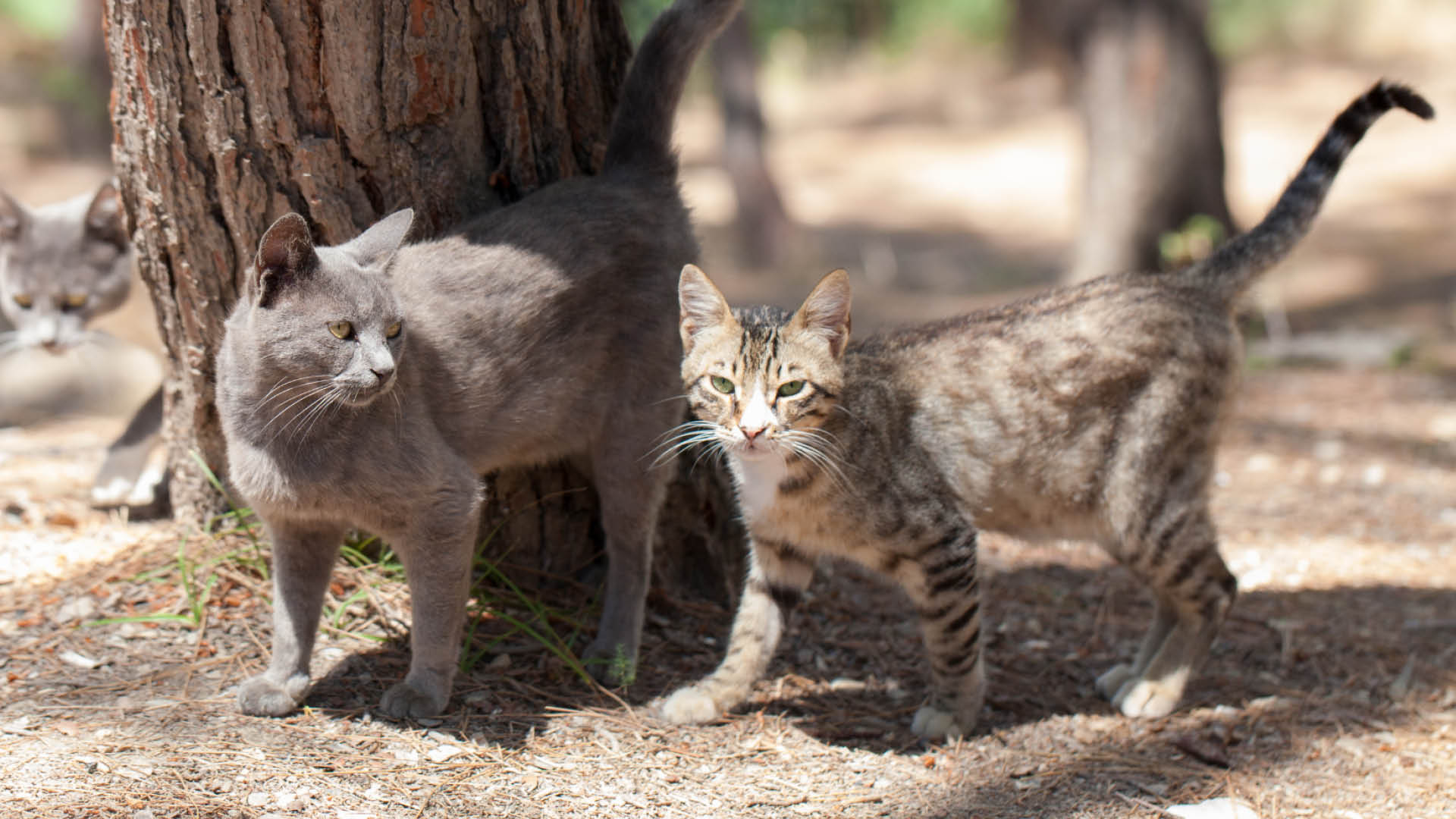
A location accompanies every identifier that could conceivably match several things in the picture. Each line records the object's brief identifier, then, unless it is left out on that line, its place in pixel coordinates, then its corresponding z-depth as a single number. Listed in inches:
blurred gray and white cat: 192.1
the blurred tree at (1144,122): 336.2
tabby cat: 135.7
